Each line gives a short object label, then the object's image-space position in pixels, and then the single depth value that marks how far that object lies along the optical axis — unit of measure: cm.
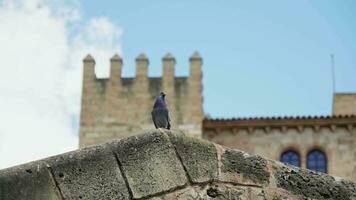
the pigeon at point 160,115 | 1578
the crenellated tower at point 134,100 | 6289
